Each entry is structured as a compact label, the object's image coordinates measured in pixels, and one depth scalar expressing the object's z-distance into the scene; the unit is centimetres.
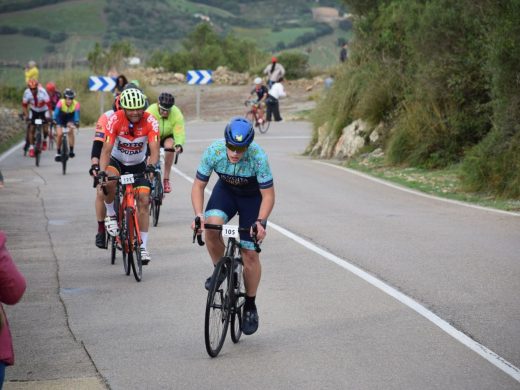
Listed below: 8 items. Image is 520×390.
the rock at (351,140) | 2819
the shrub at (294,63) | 6191
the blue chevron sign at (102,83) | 4216
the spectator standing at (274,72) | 4516
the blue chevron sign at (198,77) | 4594
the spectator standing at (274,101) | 4256
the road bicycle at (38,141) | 2792
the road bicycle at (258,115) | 3934
